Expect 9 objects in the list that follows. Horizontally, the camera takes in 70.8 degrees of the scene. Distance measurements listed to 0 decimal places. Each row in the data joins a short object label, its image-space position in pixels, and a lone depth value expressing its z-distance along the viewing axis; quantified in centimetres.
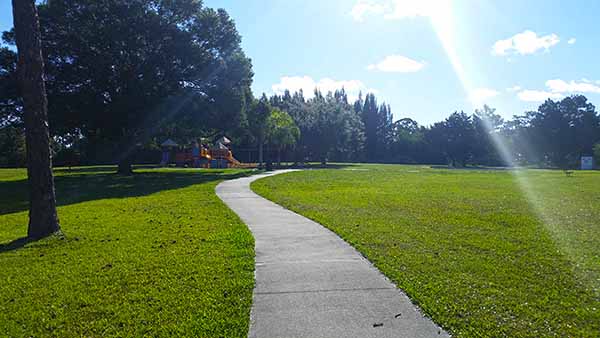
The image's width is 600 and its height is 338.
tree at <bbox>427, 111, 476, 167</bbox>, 5909
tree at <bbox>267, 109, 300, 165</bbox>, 3806
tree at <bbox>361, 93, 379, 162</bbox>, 7244
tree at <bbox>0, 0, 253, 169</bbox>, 2375
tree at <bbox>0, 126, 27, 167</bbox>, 4400
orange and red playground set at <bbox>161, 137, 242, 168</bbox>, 4209
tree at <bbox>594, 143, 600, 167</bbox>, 5189
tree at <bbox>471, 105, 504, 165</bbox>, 5912
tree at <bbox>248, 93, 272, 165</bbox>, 3391
